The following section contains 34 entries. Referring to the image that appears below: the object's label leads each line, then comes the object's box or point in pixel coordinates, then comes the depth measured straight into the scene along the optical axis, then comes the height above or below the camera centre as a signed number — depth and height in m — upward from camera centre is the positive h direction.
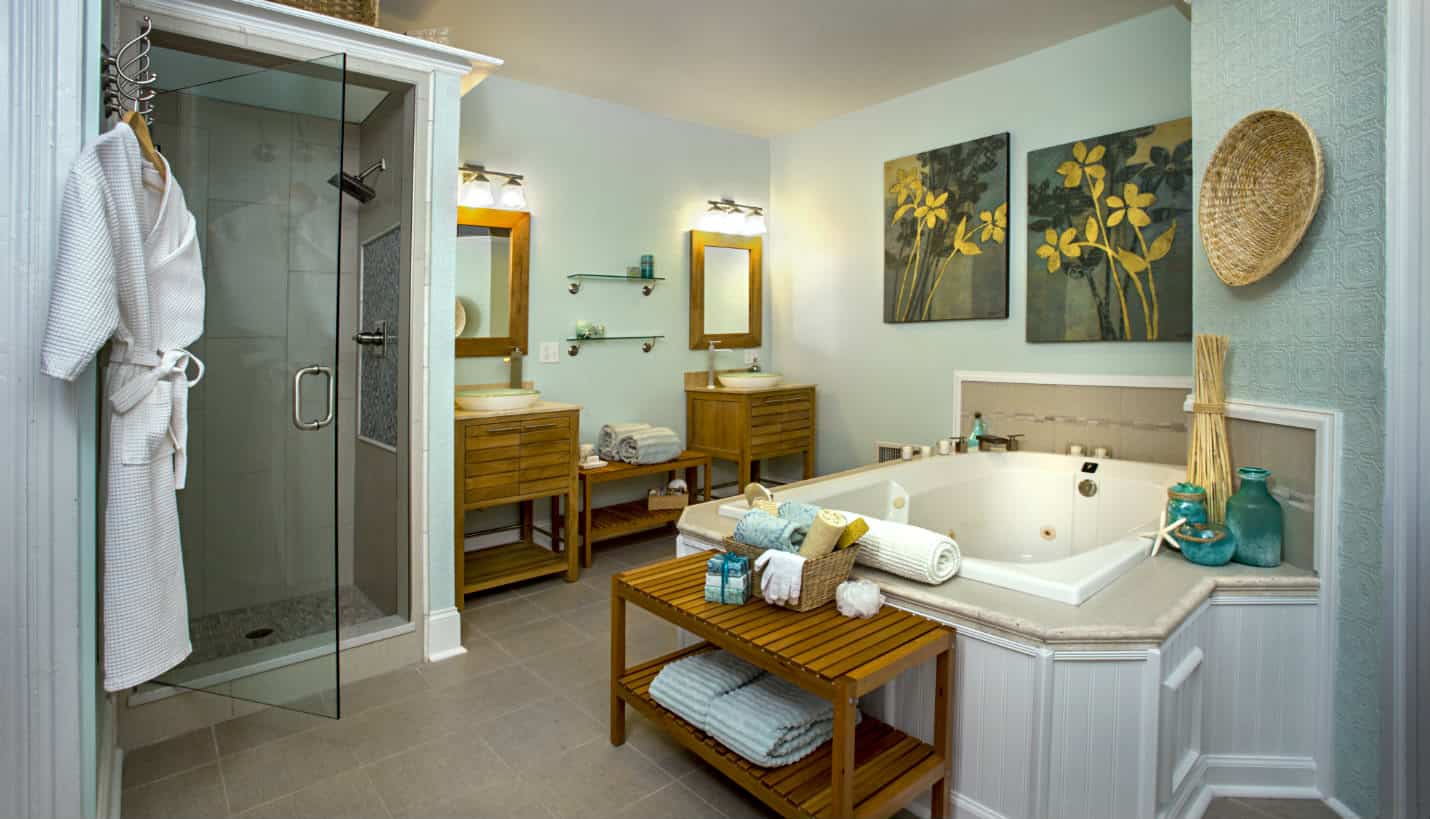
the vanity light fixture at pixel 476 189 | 3.62 +1.02
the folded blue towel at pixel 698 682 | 1.84 -0.72
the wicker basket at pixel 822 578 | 1.76 -0.43
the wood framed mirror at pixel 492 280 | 3.68 +0.59
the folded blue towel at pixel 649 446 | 3.92 -0.25
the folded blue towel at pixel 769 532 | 1.91 -0.34
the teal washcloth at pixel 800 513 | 1.99 -0.31
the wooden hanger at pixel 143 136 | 1.59 +0.56
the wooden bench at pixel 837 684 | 1.46 -0.56
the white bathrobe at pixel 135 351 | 1.37 +0.09
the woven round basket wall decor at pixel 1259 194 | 1.88 +0.56
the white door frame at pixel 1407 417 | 1.58 -0.03
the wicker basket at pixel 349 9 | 2.32 +1.22
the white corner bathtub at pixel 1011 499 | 2.91 -0.40
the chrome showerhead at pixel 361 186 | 2.60 +0.75
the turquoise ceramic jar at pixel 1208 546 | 1.98 -0.38
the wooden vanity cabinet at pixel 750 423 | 4.29 -0.14
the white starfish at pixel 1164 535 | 2.06 -0.37
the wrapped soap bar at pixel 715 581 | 1.82 -0.44
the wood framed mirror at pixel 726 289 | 4.68 +0.71
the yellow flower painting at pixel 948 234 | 3.76 +0.89
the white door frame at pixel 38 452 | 1.34 -0.11
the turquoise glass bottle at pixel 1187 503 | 2.06 -0.28
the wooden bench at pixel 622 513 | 3.71 -0.63
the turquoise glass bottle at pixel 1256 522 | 1.96 -0.32
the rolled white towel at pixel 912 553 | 1.81 -0.38
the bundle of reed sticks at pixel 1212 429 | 2.13 -0.08
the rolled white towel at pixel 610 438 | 4.03 -0.21
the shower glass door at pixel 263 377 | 1.92 +0.05
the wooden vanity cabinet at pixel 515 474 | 3.12 -0.33
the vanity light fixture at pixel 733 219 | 4.70 +1.15
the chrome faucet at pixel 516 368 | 3.83 +0.15
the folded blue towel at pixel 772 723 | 1.67 -0.74
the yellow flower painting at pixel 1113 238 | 3.11 +0.73
